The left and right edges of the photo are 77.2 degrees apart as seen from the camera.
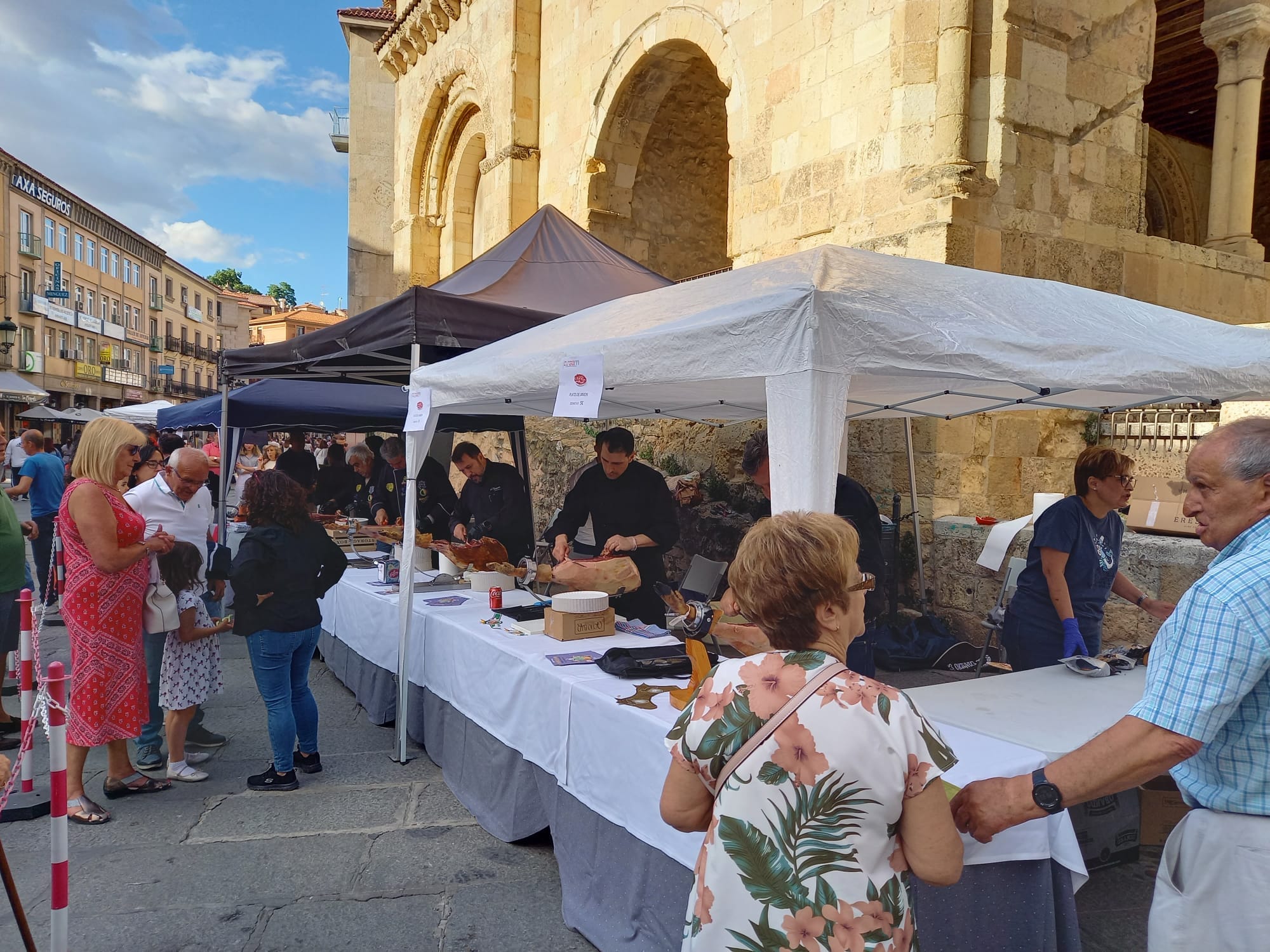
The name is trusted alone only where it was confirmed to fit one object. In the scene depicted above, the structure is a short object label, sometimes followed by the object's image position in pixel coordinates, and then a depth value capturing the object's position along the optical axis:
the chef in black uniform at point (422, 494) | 6.68
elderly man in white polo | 3.99
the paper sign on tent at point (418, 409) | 4.01
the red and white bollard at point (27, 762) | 3.08
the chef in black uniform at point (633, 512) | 4.29
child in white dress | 3.80
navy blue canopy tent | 8.44
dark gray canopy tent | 4.39
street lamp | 13.16
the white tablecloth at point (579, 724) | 2.00
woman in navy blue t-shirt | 3.16
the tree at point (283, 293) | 80.38
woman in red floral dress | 3.37
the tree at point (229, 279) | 74.00
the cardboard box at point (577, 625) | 3.36
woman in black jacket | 3.54
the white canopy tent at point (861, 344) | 2.17
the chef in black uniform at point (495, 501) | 5.62
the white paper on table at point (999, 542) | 5.20
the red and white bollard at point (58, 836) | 2.00
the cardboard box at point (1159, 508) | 5.05
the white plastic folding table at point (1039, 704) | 2.26
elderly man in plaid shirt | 1.26
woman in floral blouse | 1.26
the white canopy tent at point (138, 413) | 16.92
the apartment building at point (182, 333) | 51.69
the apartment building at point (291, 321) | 64.44
